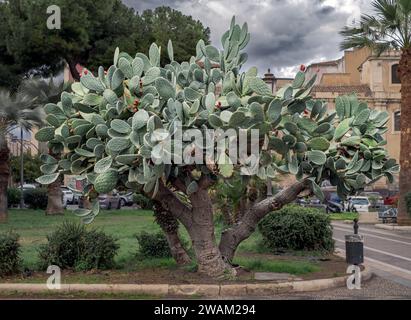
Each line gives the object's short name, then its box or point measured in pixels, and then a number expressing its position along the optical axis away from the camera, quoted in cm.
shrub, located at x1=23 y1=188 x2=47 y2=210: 3797
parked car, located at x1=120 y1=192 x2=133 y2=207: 4253
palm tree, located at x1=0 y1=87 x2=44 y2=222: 2522
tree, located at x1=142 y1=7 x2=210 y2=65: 3297
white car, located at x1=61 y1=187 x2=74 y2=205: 4259
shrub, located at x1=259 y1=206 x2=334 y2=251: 1420
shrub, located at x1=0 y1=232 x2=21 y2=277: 1039
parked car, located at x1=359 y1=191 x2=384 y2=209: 4144
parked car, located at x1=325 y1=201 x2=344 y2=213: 3664
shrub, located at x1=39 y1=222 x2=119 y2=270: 1104
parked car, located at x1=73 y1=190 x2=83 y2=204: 4065
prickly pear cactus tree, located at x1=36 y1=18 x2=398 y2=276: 930
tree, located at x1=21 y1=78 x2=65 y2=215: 2691
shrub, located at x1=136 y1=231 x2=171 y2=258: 1250
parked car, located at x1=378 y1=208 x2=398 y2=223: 2827
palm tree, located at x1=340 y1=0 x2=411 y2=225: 2455
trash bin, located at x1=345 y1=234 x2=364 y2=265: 1156
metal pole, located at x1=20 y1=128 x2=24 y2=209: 3806
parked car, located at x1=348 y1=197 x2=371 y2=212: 3794
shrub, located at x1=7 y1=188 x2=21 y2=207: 3928
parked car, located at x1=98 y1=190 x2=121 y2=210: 3975
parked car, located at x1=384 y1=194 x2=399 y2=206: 3863
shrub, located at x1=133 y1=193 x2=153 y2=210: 2878
